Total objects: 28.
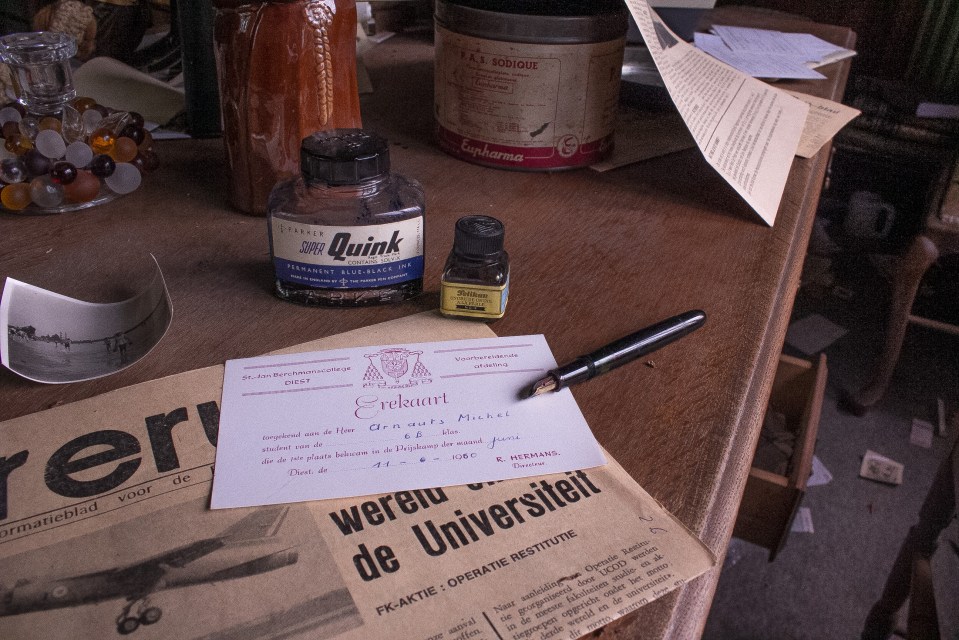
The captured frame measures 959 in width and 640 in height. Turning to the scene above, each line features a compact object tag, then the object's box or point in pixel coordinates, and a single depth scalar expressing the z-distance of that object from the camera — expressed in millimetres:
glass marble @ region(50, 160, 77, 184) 548
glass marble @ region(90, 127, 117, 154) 570
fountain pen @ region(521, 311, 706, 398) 403
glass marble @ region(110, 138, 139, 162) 583
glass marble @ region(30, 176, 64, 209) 548
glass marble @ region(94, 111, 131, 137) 585
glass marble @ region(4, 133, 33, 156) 546
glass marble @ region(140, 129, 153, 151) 612
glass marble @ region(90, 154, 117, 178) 568
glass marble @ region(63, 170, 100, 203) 560
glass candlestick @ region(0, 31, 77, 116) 531
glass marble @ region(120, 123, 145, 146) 596
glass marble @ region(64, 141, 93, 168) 552
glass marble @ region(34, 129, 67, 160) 538
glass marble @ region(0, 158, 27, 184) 538
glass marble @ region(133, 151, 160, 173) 614
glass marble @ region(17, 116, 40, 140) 547
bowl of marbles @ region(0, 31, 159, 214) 539
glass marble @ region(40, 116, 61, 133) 547
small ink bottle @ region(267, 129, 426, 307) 435
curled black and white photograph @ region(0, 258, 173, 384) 410
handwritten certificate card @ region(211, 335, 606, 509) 347
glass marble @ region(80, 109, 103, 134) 563
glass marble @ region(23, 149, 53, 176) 537
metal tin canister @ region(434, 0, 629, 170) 591
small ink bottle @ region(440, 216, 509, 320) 438
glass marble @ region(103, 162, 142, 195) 585
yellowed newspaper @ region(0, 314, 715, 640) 280
